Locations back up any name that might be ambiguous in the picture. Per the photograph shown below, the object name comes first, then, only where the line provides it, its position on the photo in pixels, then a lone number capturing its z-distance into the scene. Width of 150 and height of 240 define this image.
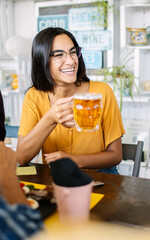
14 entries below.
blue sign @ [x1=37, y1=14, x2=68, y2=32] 3.52
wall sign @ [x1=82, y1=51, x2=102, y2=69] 3.40
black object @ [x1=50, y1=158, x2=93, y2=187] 0.82
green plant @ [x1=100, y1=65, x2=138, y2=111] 3.09
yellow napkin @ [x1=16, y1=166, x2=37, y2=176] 1.48
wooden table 0.98
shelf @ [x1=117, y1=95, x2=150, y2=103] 3.10
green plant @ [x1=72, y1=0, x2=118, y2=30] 3.23
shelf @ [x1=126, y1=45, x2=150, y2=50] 3.01
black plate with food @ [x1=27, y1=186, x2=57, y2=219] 0.98
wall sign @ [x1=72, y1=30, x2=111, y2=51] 3.33
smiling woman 1.67
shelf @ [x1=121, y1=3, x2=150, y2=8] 2.99
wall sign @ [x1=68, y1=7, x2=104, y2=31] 3.31
